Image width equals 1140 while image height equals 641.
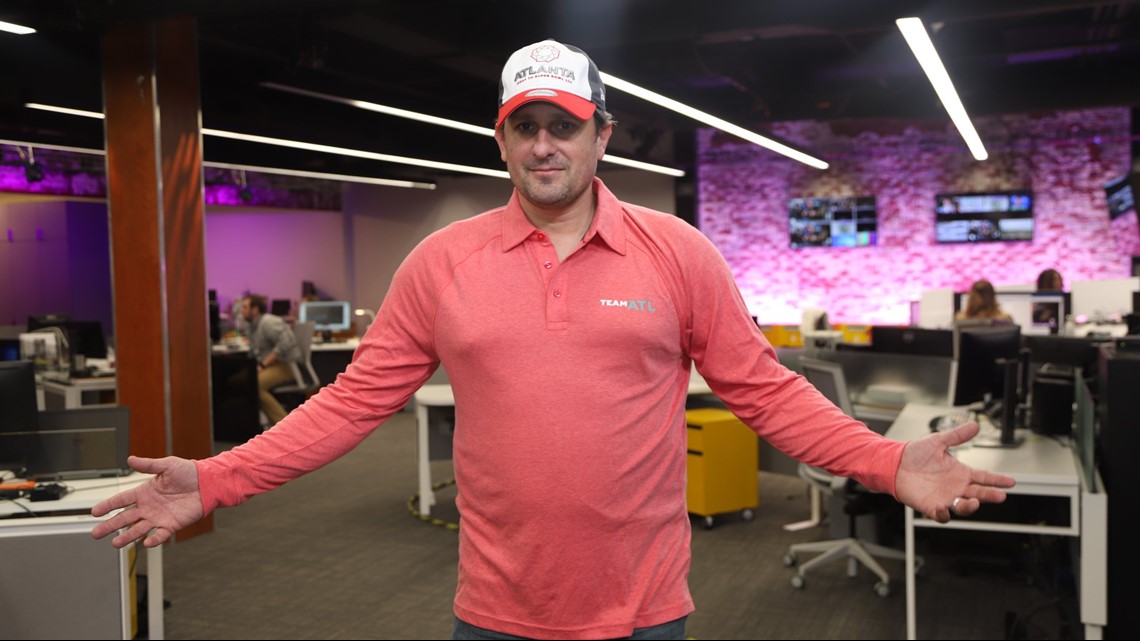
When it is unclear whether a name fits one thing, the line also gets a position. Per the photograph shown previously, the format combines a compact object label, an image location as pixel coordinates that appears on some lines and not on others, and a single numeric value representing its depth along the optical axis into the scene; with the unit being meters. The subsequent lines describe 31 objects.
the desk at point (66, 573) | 2.96
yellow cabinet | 6.00
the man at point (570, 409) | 1.63
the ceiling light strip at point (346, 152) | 7.56
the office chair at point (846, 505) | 4.69
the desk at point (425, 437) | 6.45
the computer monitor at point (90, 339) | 9.20
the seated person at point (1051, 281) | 9.49
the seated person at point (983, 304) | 7.58
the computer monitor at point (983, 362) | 4.57
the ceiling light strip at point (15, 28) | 4.94
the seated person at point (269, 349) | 9.72
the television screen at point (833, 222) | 13.12
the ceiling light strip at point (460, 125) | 7.17
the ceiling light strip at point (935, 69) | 5.07
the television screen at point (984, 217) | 12.28
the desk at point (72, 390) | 7.80
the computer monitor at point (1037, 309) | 9.15
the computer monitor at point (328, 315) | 12.66
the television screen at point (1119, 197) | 10.49
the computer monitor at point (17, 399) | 3.40
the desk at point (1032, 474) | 3.46
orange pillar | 5.59
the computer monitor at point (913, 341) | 6.45
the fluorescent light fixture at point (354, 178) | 11.13
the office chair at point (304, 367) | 10.26
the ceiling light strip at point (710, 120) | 6.50
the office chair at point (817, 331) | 11.39
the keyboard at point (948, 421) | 4.26
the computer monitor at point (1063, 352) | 5.06
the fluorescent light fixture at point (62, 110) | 7.25
